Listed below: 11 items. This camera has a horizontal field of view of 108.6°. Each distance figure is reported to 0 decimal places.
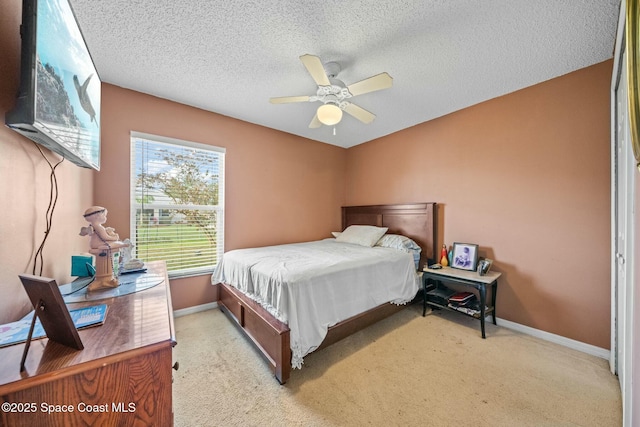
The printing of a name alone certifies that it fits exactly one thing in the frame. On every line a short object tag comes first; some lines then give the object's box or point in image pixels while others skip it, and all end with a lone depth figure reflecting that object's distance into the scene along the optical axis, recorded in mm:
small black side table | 2314
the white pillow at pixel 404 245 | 3084
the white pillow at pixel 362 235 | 3365
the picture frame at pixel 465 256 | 2691
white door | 1292
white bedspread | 1776
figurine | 1276
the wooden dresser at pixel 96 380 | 599
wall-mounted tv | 836
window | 2641
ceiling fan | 1705
